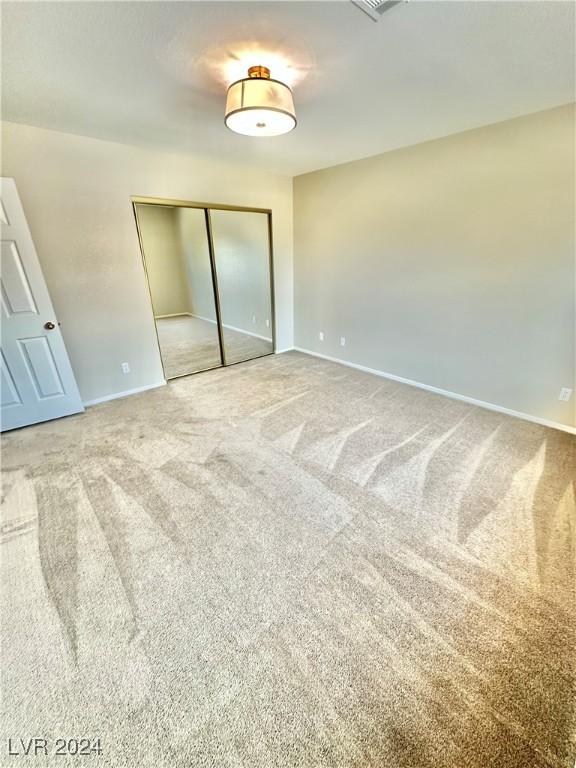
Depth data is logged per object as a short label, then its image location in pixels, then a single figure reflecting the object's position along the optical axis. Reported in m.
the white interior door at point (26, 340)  2.34
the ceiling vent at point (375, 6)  1.21
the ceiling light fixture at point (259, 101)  1.59
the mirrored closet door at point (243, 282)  3.79
